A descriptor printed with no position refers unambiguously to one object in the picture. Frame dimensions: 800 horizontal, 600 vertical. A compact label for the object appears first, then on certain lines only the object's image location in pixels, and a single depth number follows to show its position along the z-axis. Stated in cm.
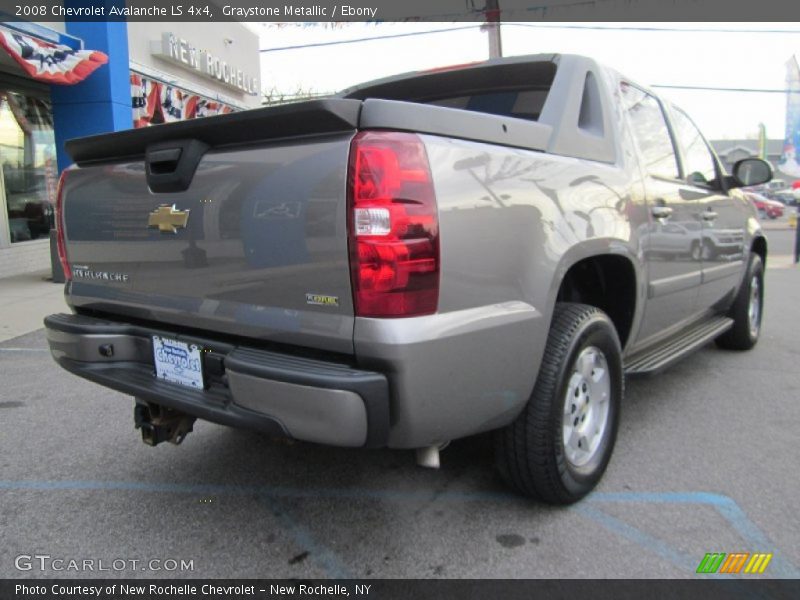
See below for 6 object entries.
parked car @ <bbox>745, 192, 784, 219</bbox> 3100
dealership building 844
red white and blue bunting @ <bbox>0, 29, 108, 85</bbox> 741
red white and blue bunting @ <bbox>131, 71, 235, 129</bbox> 1108
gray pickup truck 193
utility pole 1401
